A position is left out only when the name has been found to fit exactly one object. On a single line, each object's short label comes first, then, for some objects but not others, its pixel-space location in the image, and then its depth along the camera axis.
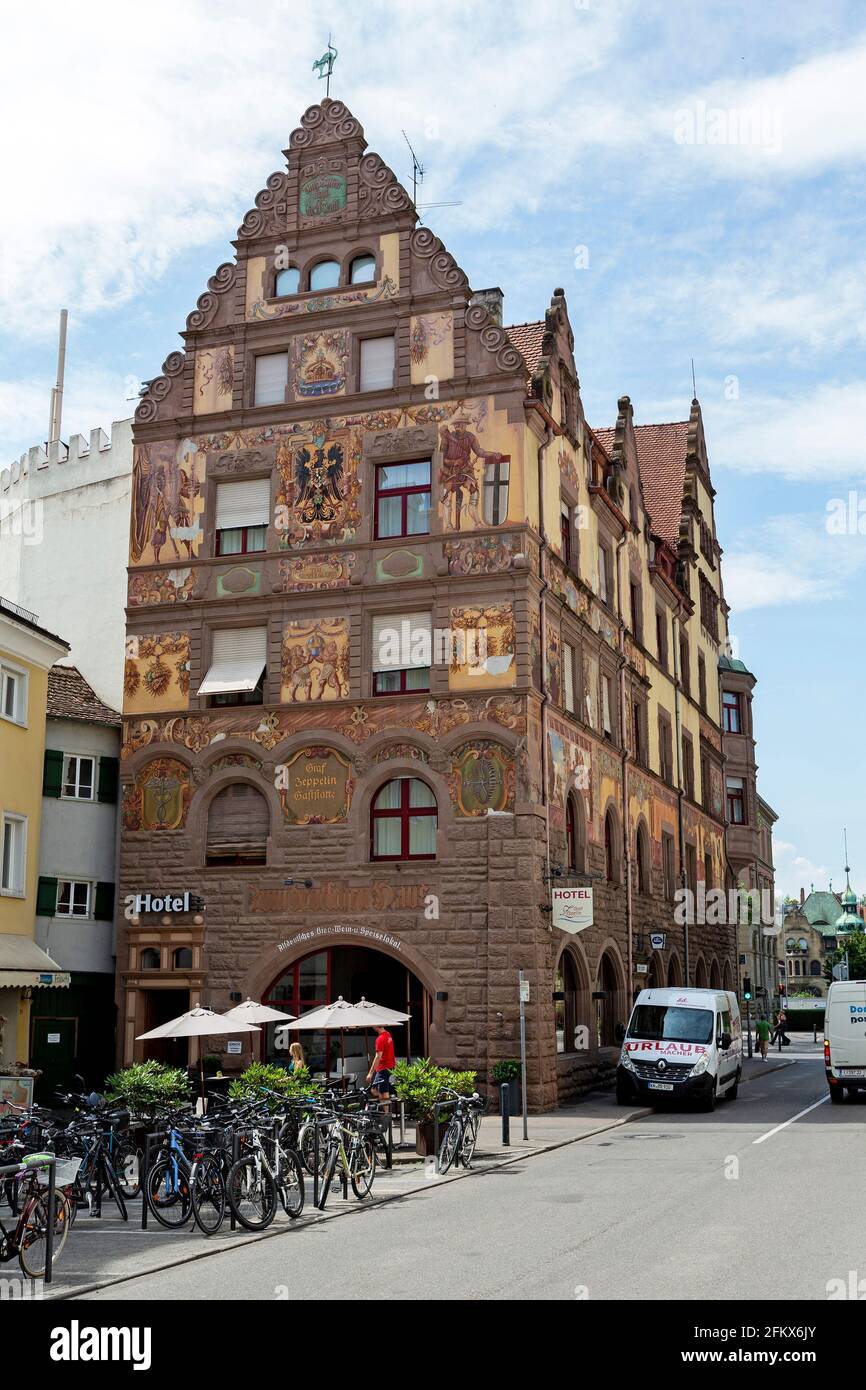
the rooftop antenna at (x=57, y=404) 42.88
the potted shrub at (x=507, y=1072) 27.55
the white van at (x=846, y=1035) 29.67
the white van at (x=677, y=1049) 28.94
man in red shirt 23.73
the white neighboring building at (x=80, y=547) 36.19
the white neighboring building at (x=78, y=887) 30.62
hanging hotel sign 28.61
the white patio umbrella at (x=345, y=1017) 24.22
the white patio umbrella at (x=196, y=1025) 22.84
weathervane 34.78
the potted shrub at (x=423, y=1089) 20.81
